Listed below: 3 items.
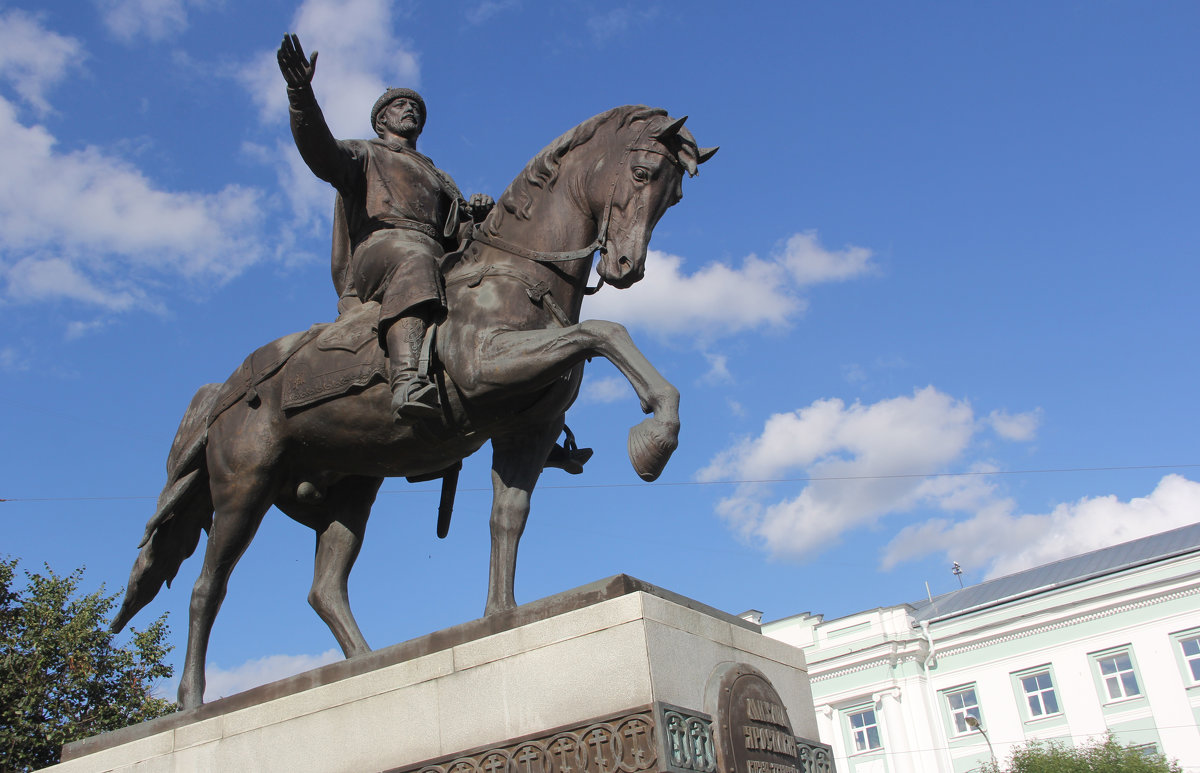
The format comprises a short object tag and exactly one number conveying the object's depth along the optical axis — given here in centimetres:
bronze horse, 585
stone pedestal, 470
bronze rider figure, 613
